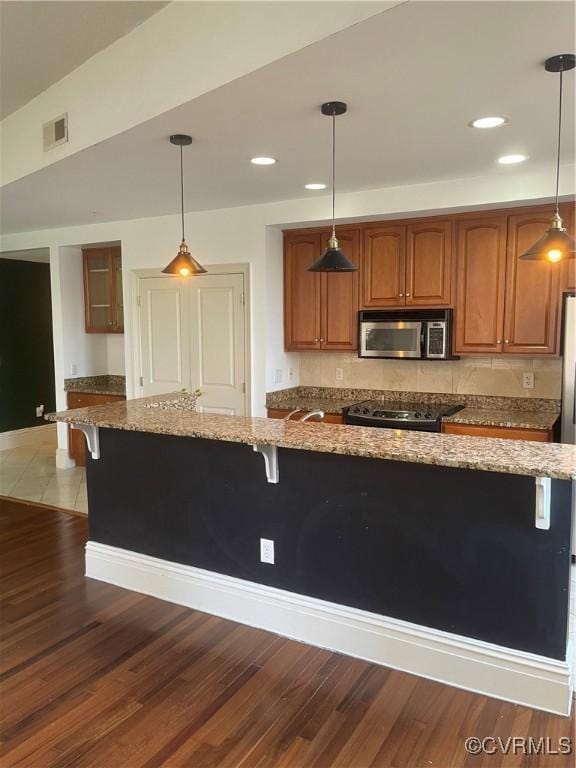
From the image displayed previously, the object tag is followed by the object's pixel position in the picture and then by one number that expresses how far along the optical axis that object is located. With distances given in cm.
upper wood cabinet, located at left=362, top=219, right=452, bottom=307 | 414
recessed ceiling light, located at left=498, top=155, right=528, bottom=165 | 317
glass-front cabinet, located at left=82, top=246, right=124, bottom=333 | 584
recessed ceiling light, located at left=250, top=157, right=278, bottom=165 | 319
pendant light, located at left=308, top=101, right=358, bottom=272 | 269
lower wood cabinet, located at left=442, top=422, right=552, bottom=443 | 367
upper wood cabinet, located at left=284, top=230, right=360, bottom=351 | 454
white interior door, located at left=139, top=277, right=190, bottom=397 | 514
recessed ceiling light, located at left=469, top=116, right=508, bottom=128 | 254
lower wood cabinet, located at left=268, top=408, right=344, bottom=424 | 437
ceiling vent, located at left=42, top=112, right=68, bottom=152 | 310
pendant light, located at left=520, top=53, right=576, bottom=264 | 225
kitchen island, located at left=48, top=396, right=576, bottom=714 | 216
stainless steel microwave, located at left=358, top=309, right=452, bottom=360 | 415
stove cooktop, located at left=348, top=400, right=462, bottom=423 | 399
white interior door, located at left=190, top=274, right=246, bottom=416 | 483
